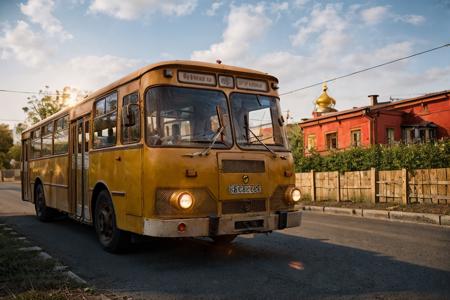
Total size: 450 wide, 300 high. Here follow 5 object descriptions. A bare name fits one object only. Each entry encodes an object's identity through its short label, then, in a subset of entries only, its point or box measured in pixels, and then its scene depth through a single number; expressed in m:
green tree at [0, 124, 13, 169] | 78.99
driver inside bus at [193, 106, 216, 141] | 6.32
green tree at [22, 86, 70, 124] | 63.31
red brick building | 30.39
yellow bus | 5.98
